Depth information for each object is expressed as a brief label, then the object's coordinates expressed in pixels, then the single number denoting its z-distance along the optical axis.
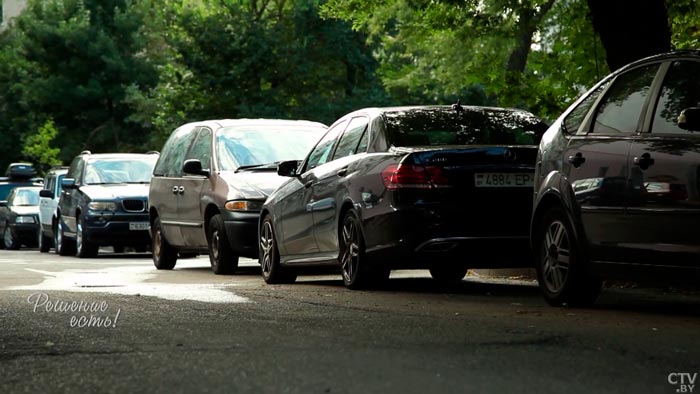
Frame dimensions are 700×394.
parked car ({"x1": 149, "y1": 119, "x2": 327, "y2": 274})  16.67
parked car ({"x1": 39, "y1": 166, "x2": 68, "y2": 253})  31.56
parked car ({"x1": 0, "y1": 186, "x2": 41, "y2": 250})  39.66
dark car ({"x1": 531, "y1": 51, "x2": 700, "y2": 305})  9.14
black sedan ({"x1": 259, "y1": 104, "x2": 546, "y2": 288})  11.87
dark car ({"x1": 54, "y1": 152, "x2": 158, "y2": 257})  26.17
